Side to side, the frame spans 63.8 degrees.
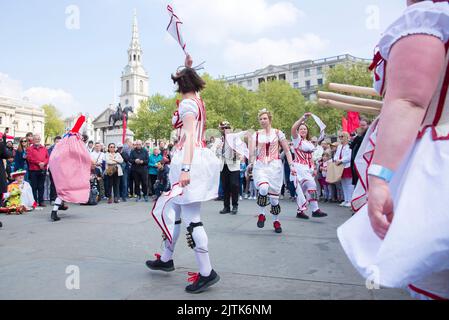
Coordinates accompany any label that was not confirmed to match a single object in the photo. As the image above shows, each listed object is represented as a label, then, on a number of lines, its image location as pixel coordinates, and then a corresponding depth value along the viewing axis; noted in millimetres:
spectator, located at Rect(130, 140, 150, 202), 12828
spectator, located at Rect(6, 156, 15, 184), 10480
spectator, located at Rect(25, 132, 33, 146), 11469
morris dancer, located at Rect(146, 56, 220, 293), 3258
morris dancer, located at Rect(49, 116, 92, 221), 8352
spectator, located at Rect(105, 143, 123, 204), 12117
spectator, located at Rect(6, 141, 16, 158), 11430
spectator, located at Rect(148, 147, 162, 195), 13648
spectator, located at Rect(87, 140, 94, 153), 14333
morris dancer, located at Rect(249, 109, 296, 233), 6562
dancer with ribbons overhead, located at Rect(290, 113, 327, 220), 8072
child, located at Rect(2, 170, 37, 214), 9430
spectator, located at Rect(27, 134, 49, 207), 10805
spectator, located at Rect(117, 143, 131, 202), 12773
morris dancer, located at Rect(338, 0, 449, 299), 1140
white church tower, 117438
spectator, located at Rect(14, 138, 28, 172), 11383
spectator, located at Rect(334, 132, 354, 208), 10883
